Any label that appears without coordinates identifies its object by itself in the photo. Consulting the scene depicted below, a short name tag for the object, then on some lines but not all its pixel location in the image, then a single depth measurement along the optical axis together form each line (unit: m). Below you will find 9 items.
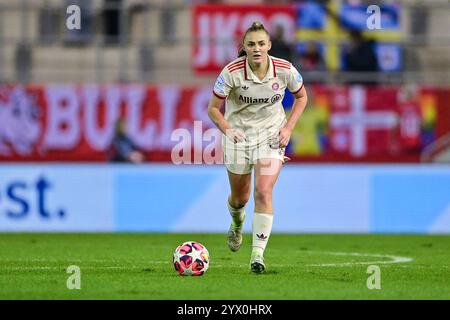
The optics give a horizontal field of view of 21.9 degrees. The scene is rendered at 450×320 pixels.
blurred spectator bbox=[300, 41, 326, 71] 21.86
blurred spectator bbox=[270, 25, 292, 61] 20.59
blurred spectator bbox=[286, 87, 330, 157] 20.53
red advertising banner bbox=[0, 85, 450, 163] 20.61
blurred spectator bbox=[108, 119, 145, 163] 20.20
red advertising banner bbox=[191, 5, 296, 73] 22.19
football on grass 10.60
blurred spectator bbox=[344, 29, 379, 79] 21.52
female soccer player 10.82
